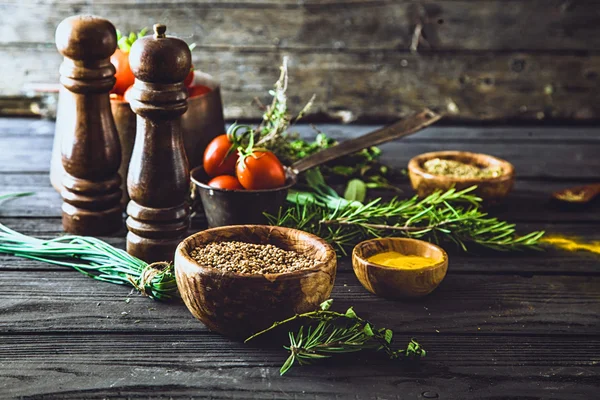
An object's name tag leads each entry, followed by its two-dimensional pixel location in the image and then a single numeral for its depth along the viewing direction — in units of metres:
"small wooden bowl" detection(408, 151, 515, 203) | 1.49
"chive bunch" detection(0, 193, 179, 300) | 1.09
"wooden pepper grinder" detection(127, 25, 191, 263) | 1.10
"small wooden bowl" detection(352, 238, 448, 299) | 1.08
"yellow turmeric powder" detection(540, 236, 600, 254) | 1.36
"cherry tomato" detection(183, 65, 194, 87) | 1.44
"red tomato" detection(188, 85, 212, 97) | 1.48
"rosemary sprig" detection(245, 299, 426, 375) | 0.91
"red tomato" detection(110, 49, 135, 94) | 1.42
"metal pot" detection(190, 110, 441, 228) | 1.26
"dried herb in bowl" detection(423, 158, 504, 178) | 1.56
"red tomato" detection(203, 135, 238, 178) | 1.35
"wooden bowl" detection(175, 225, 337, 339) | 0.90
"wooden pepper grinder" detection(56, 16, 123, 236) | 1.23
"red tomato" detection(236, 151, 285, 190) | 1.28
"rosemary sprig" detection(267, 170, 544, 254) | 1.28
